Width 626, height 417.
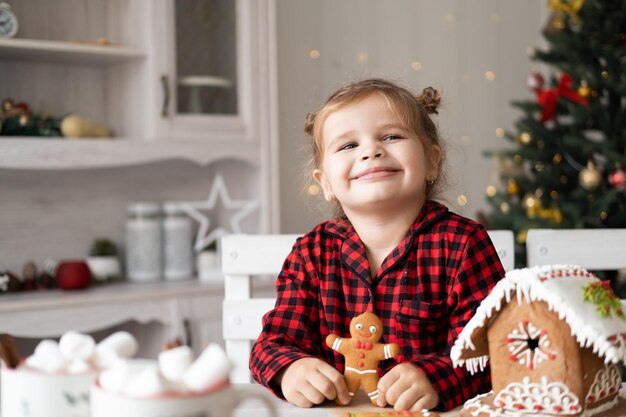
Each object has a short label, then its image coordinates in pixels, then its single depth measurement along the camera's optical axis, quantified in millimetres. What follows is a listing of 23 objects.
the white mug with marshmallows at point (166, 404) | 465
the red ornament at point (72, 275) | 2321
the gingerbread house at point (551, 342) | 690
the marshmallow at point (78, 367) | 535
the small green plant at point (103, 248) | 2533
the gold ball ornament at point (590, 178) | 2551
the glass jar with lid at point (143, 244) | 2529
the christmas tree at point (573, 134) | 2564
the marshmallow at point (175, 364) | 493
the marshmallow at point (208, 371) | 477
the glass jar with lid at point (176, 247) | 2553
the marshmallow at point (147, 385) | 466
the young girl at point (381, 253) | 1009
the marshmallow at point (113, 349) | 557
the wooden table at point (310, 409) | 771
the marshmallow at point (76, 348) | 557
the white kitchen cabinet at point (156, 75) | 2391
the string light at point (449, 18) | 3355
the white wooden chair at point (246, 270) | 1235
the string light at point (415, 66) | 3238
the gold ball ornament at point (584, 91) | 2609
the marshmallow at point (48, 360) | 540
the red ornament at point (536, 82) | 2824
